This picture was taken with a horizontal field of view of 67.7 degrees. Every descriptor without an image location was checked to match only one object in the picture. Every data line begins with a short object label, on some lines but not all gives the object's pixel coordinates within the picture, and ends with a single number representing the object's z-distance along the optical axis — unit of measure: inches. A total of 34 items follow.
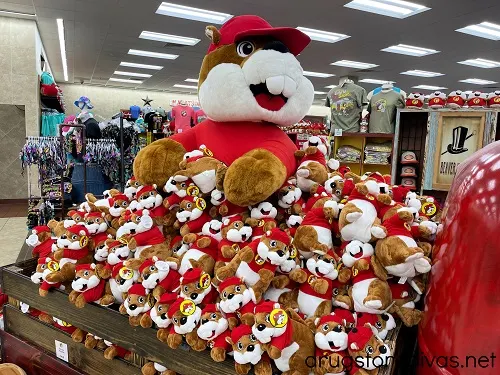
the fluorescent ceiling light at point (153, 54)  326.3
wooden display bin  33.4
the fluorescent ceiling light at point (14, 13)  233.0
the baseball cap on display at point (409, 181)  164.6
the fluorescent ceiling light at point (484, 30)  231.3
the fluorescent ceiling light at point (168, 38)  272.8
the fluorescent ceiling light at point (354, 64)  349.7
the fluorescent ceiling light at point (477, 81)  415.5
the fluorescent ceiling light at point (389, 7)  200.3
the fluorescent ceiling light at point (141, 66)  386.3
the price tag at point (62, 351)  47.0
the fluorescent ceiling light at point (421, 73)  382.2
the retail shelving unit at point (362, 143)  173.8
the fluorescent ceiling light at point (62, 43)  252.8
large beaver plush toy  46.4
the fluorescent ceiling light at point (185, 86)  519.8
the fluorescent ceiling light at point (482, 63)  326.3
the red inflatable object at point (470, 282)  23.0
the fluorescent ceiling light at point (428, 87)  471.8
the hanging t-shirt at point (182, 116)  230.4
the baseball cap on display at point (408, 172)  162.1
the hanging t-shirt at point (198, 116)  231.9
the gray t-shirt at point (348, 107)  191.2
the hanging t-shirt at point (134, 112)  222.5
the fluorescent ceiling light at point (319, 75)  406.3
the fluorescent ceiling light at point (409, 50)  289.3
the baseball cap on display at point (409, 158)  162.1
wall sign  144.9
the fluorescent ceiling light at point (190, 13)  215.8
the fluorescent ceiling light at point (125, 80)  489.1
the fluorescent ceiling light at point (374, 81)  437.7
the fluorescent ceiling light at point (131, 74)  438.9
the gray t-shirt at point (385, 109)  170.9
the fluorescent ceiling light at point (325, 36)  255.8
